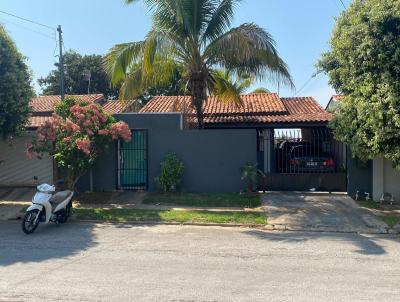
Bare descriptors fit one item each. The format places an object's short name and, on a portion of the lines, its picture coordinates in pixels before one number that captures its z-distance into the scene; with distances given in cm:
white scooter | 945
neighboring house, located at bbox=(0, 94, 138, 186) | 1559
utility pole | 2082
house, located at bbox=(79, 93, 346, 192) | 1429
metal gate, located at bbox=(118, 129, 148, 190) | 1488
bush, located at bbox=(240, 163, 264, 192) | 1366
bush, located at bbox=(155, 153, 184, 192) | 1397
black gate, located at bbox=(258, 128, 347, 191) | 1470
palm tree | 1338
